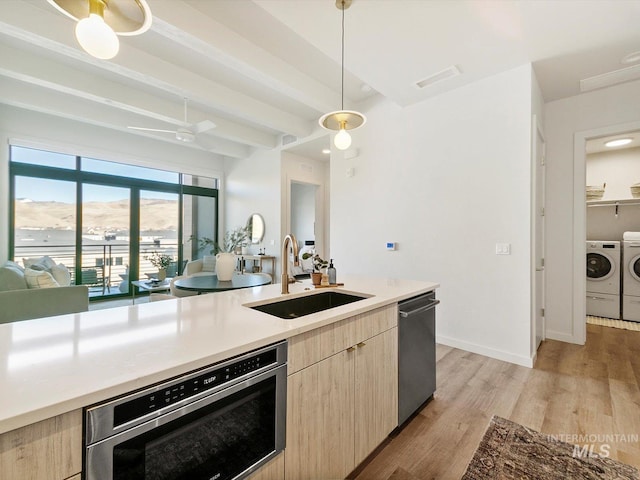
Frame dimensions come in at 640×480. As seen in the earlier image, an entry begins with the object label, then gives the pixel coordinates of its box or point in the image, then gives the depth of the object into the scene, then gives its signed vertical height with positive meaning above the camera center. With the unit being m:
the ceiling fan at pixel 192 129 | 4.17 +1.88
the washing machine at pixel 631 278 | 3.97 -0.50
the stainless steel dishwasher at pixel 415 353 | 1.80 -0.74
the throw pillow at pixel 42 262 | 4.10 -0.31
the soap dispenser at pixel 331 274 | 2.08 -0.23
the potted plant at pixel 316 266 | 2.05 -0.19
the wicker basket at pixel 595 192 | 4.46 +0.77
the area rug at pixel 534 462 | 1.49 -1.20
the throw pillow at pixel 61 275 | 3.90 -0.47
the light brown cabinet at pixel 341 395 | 1.17 -0.72
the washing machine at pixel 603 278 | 4.08 -0.53
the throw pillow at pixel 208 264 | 5.59 -0.44
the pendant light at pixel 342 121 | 2.07 +0.94
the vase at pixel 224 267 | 3.37 -0.30
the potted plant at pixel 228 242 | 6.63 -0.02
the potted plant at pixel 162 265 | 4.53 -0.39
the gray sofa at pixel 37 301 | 2.49 -0.55
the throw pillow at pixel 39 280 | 3.03 -0.41
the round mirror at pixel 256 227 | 6.30 +0.31
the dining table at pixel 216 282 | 2.95 -0.47
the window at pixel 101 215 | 4.86 +0.51
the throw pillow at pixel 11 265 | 3.81 -0.32
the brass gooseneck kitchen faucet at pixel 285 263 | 1.76 -0.14
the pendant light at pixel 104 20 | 1.22 +1.01
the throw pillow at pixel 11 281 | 3.07 -0.43
